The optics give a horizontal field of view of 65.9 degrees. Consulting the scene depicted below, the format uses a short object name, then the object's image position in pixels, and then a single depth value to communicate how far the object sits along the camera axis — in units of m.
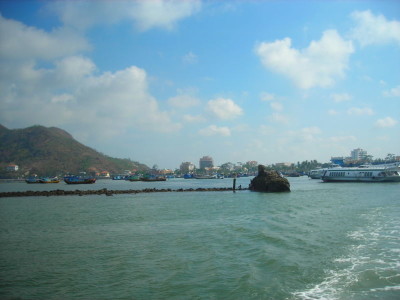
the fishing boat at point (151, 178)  139.62
